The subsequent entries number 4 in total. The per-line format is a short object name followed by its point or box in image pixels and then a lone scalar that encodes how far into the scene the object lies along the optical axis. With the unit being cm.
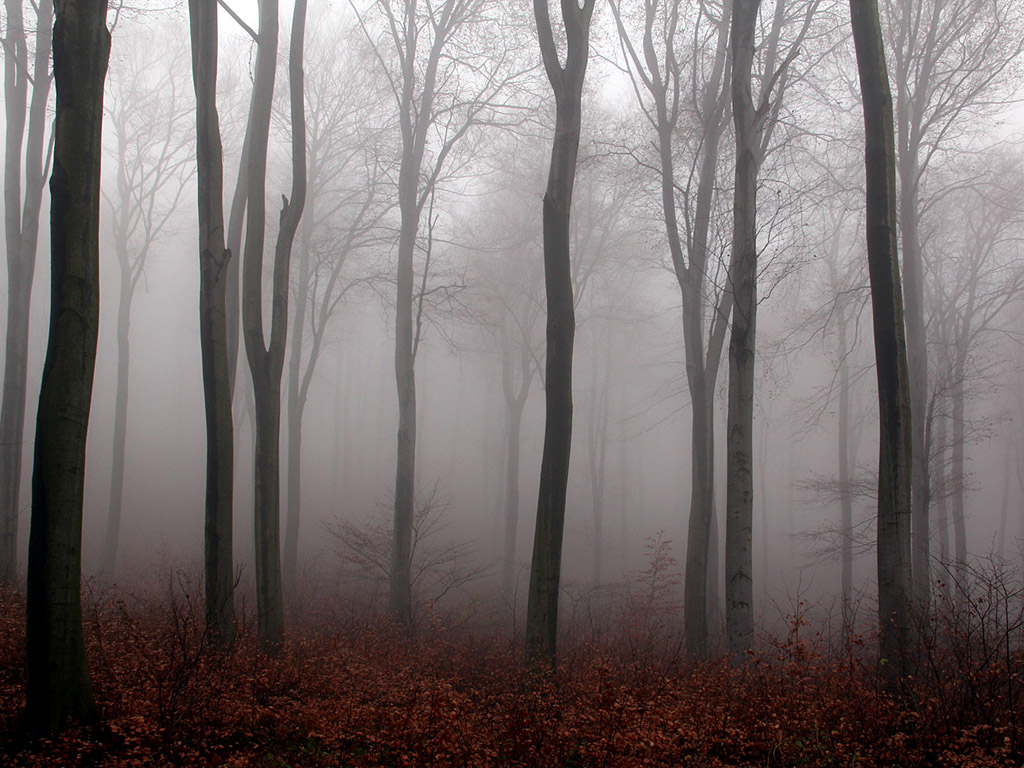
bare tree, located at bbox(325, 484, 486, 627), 1141
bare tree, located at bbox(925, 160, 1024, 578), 1418
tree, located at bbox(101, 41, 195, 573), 1609
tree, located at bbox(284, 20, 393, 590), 1394
